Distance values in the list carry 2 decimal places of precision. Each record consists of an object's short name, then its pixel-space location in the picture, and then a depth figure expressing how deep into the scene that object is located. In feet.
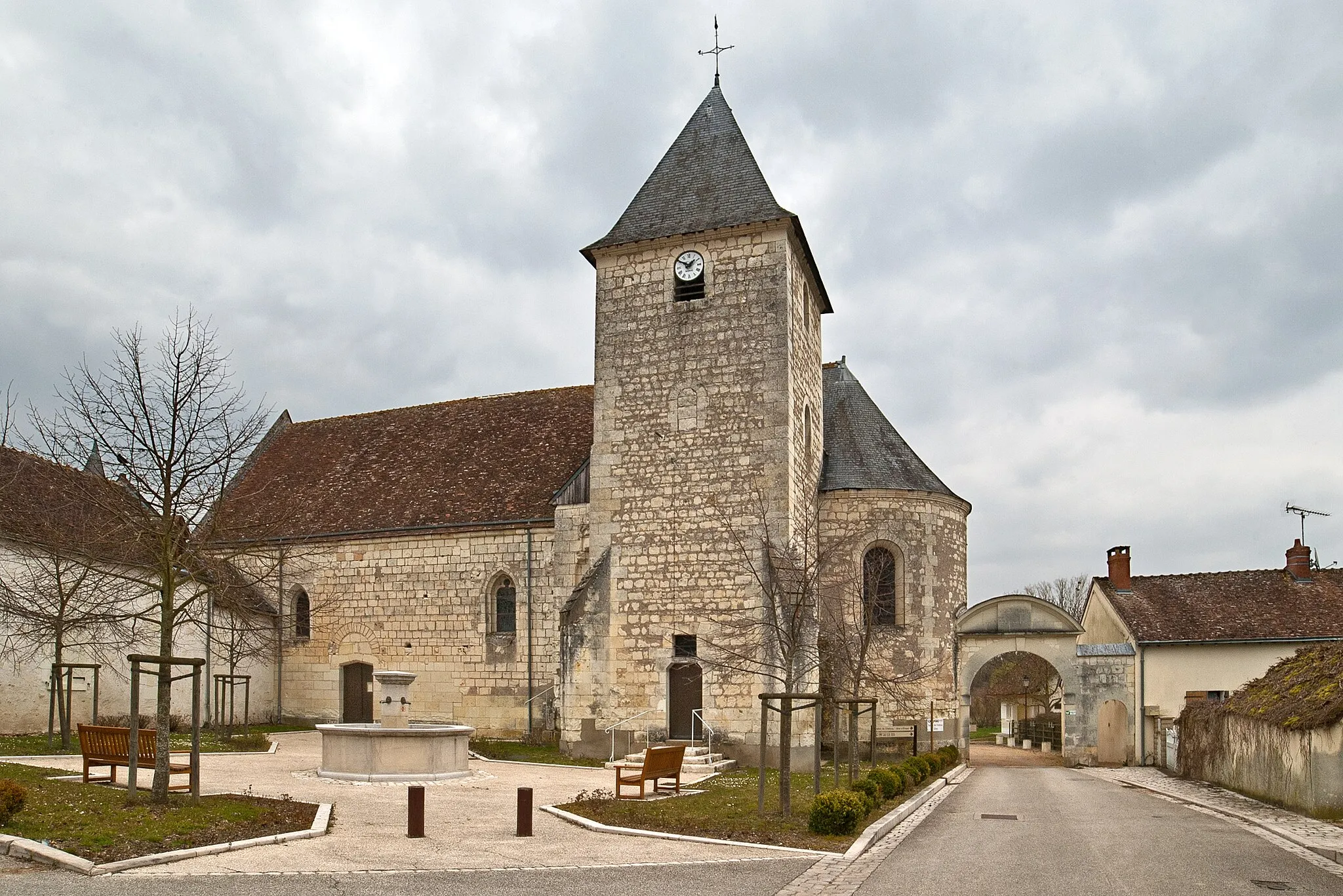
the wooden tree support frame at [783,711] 44.68
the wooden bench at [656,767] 49.06
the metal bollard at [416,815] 39.22
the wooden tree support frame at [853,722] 55.34
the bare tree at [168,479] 43.68
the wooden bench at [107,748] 44.78
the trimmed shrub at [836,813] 40.78
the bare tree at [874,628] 73.92
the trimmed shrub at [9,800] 35.06
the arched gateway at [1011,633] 89.20
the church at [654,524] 74.64
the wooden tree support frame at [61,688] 60.75
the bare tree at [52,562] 58.65
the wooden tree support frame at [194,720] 41.22
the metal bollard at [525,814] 40.04
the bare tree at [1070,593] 218.38
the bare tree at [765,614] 66.69
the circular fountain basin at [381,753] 55.26
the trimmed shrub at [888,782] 52.13
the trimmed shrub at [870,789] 47.88
